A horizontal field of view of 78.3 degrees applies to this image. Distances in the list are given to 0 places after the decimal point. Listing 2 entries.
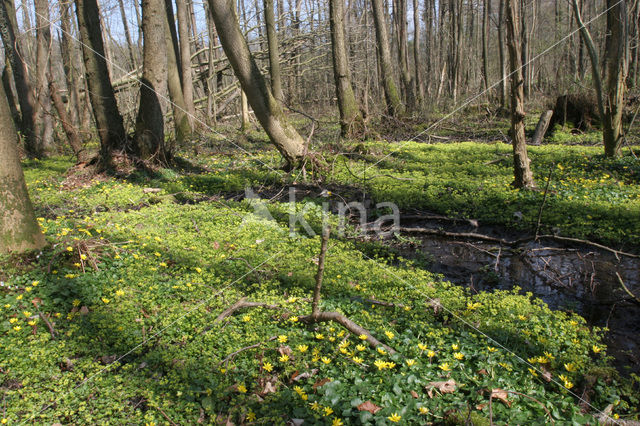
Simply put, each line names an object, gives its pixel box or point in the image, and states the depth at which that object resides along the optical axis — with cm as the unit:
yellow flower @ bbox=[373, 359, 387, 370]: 273
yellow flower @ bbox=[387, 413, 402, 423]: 228
